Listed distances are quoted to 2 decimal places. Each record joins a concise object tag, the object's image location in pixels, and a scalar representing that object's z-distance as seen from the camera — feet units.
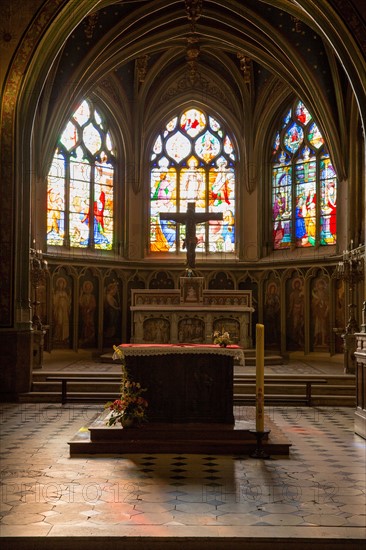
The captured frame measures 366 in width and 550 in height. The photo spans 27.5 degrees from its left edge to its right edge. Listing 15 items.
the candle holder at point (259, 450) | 29.84
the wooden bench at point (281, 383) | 48.32
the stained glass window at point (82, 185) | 74.69
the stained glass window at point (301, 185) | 74.13
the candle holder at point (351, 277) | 59.47
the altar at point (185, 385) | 34.27
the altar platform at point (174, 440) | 31.17
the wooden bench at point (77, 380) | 47.55
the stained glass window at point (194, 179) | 80.94
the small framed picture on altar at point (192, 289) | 65.82
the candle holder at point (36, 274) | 60.29
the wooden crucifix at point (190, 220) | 62.34
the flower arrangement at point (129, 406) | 32.48
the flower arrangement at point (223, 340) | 34.45
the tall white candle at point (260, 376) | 29.27
